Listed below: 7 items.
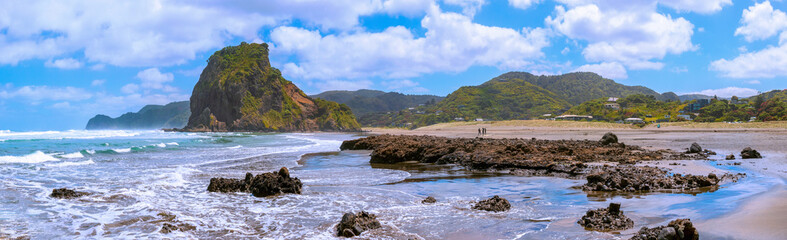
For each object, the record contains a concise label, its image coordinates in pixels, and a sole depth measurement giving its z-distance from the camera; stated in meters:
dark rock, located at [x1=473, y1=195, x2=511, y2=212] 7.44
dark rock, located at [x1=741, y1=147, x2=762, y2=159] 15.37
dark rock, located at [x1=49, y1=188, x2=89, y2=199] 9.73
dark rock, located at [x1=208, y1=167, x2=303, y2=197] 10.03
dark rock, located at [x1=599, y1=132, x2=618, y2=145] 21.91
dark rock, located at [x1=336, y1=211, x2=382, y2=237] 6.13
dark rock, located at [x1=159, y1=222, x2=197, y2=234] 6.62
